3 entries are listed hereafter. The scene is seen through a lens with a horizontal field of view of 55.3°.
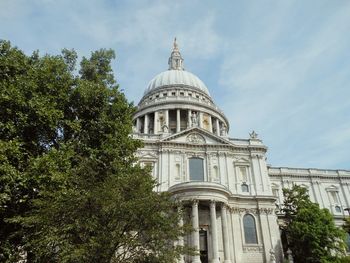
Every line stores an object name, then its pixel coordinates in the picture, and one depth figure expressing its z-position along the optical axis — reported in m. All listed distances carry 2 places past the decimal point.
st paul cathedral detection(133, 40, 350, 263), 32.16
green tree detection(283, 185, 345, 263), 31.34
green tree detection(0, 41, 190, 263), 14.73
